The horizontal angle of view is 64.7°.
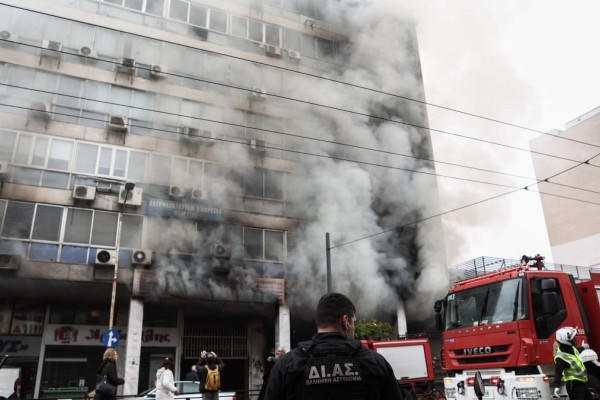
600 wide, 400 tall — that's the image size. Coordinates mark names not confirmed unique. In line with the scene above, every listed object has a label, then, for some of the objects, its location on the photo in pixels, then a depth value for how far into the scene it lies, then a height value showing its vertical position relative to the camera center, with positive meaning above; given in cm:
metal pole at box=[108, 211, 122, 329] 1343 +346
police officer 193 +1
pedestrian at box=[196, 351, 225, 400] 795 -4
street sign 1184 +97
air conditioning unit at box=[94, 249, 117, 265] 1375 +335
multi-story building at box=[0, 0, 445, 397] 1412 +612
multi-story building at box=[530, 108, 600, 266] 3028 +1145
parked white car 984 -34
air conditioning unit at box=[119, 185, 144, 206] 1449 +531
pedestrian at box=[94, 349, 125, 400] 588 +8
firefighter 530 -4
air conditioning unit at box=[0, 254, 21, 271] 1263 +305
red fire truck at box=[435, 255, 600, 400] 640 +52
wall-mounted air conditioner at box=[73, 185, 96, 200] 1408 +528
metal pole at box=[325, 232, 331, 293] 1357 +291
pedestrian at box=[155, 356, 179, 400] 743 -10
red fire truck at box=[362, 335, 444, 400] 1176 +15
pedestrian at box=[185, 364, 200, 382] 1116 -1
